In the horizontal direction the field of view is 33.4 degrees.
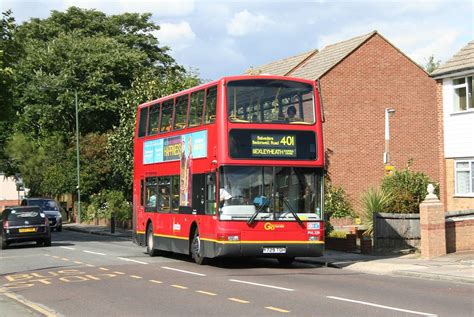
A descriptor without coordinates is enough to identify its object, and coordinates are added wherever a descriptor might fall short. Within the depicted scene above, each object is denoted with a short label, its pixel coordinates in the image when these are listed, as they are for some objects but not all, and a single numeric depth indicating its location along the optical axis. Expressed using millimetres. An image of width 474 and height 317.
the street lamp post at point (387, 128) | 36838
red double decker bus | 19062
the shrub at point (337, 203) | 37788
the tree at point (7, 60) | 33594
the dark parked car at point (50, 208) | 46844
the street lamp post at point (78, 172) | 52878
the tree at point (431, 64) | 99688
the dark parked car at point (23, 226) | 31094
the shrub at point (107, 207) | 50250
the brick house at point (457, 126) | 29672
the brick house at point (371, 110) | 42000
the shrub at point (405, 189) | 26844
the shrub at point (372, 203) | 26031
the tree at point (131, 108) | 47625
